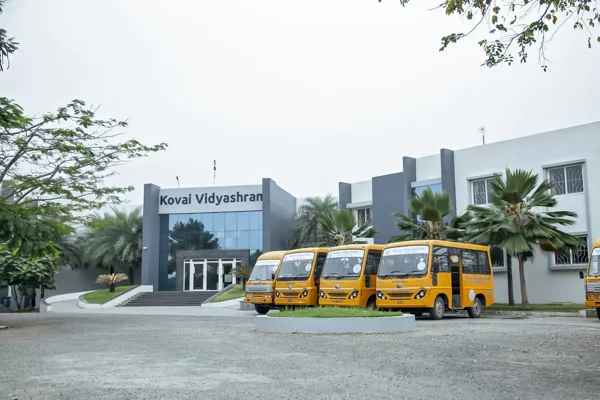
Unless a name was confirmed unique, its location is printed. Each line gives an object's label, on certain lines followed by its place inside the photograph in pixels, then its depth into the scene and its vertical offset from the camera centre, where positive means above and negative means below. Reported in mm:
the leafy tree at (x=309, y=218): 38875 +3696
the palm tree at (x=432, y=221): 23828 +2097
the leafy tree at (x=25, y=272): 31391 +219
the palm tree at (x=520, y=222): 21422 +1840
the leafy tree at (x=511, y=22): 8758 +3747
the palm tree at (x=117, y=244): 40750 +2161
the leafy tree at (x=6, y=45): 14203 +5562
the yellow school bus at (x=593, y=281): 16219 -276
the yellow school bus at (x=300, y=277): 21297 -126
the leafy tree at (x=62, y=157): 18281 +3866
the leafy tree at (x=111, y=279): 37875 -231
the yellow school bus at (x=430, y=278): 17891 -165
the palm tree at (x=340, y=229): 27562 +2085
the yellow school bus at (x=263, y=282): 22516 -309
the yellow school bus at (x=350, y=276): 19312 -95
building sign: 40062 +5128
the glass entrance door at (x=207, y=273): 39562 +97
